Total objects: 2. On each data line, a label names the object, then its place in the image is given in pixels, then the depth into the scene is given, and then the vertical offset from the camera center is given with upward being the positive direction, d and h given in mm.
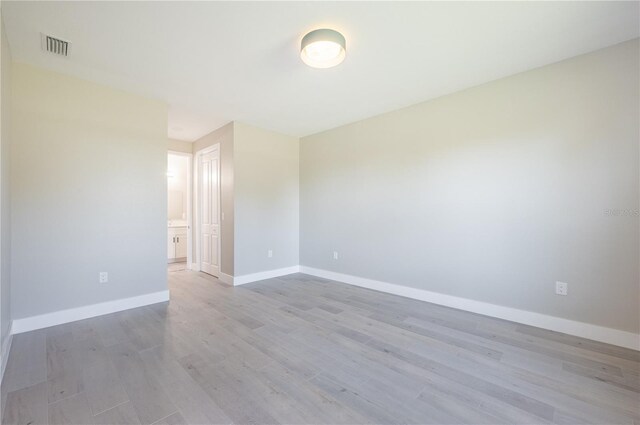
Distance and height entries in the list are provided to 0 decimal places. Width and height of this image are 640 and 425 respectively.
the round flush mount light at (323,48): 2162 +1380
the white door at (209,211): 4885 +39
